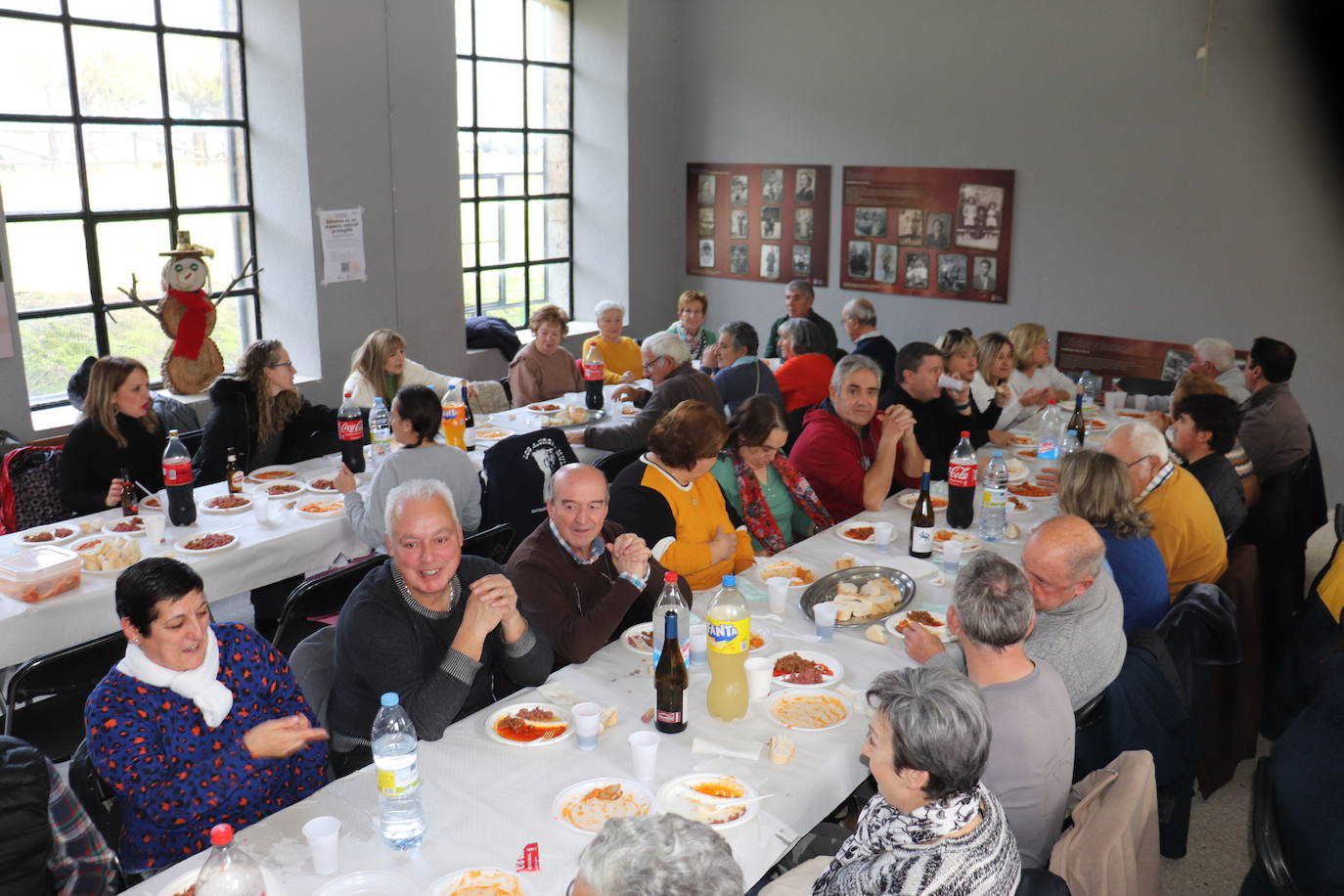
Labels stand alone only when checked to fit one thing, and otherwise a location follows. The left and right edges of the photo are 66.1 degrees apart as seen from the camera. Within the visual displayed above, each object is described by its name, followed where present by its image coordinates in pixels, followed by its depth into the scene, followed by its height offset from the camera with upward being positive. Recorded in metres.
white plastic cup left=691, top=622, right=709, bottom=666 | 3.16 -1.23
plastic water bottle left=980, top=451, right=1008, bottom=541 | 4.38 -1.06
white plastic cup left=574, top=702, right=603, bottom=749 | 2.64 -1.21
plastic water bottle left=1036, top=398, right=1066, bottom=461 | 5.72 -1.03
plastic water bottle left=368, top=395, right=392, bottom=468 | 5.42 -1.00
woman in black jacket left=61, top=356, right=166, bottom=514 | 4.74 -0.94
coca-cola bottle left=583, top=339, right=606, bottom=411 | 6.56 -0.87
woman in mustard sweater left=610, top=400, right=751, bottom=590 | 3.85 -0.94
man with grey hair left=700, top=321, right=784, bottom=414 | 6.42 -0.82
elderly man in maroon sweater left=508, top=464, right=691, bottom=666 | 3.13 -1.02
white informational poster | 7.47 -0.03
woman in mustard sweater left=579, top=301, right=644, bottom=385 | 7.93 -0.79
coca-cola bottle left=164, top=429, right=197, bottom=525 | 4.30 -1.01
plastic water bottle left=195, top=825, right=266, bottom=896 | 1.96 -1.19
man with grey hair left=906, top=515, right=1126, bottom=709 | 3.01 -1.05
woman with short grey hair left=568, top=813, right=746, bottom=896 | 1.60 -0.96
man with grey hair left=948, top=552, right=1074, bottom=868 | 2.53 -1.11
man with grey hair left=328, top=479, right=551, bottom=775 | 2.72 -1.06
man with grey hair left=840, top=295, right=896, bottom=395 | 7.59 -0.65
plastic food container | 3.63 -1.18
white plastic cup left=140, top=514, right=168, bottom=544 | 4.17 -1.15
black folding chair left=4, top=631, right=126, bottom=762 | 2.98 -1.39
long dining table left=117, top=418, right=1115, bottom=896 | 2.22 -1.29
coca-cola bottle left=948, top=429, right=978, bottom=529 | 4.39 -1.00
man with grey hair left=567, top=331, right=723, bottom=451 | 5.75 -0.89
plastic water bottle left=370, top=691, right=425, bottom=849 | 2.27 -1.19
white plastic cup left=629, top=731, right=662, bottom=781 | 2.48 -1.20
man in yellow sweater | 4.00 -0.99
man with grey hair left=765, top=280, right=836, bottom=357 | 8.62 -0.44
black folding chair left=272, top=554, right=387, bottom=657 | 3.66 -1.26
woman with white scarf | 2.48 -1.20
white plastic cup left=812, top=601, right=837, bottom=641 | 3.29 -1.16
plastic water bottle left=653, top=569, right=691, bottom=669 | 2.82 -1.03
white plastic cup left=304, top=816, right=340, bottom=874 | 2.15 -1.24
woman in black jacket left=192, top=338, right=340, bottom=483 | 5.26 -0.93
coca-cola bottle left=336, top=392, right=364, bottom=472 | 5.09 -0.94
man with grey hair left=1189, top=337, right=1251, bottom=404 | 6.69 -0.71
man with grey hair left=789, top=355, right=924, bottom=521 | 4.72 -0.91
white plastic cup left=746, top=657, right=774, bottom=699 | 2.89 -1.19
